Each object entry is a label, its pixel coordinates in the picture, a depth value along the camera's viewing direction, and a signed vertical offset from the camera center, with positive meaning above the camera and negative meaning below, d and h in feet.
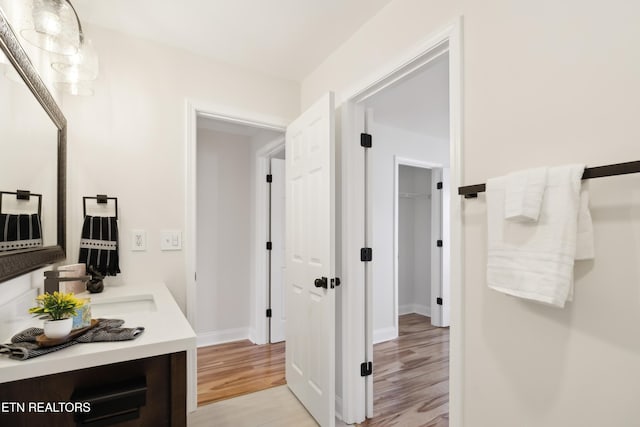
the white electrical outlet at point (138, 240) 6.50 -0.53
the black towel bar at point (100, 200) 6.08 +0.30
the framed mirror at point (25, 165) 3.16 +0.63
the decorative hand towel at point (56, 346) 2.59 -1.17
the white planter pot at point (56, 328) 2.75 -1.02
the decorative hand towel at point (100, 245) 5.88 -0.58
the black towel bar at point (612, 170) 2.48 +0.39
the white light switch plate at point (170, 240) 6.77 -0.55
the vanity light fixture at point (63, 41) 3.55 +2.21
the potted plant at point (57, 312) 2.76 -0.90
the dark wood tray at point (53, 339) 2.73 -1.13
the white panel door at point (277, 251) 11.10 -1.30
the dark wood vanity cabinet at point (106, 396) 2.52 -1.58
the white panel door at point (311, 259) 5.97 -0.95
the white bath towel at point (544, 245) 2.86 -0.30
